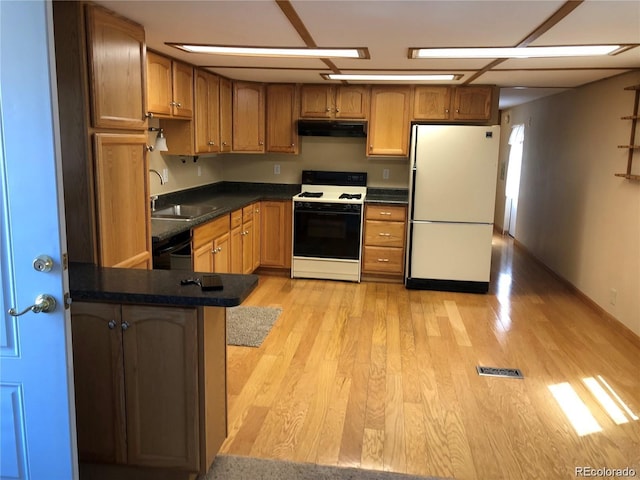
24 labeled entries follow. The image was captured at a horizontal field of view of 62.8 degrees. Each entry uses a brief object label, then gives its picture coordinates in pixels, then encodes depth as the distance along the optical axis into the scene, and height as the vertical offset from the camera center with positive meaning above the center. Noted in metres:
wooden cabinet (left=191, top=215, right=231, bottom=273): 3.96 -0.76
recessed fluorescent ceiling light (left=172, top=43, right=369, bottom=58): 3.38 +0.68
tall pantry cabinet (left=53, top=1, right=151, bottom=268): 2.30 +0.10
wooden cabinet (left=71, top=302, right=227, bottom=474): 2.05 -0.92
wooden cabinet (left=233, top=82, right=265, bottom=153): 5.43 +0.38
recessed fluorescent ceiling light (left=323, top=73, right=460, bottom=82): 4.64 +0.72
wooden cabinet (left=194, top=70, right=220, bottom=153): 4.48 +0.36
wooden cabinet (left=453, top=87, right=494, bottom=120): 5.30 +0.56
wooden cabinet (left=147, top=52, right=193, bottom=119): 3.59 +0.47
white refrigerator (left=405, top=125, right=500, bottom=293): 5.05 -0.46
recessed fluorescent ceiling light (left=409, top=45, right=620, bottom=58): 3.19 +0.68
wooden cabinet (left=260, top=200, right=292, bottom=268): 5.64 -0.84
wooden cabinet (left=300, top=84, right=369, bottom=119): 5.48 +0.57
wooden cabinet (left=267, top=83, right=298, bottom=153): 5.58 +0.38
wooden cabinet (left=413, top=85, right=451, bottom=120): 5.36 +0.56
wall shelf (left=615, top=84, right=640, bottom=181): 4.07 +0.22
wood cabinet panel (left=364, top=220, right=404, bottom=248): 5.47 -0.79
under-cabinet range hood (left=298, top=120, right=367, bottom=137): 5.51 +0.29
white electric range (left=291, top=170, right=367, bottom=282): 5.41 -0.84
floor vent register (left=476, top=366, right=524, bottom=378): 3.40 -1.38
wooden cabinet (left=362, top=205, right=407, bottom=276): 5.45 -0.85
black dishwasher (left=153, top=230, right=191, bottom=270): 3.32 -0.67
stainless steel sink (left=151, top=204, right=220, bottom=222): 4.53 -0.51
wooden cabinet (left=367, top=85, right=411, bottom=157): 5.43 +0.37
